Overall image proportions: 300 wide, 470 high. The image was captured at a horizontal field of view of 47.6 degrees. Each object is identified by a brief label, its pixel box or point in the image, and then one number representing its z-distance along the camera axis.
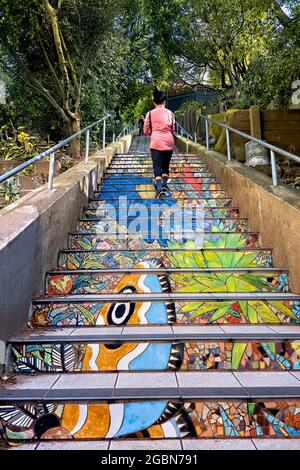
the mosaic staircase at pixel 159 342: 1.91
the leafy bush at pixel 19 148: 8.28
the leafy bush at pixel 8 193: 5.89
